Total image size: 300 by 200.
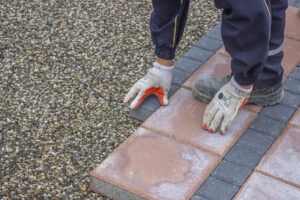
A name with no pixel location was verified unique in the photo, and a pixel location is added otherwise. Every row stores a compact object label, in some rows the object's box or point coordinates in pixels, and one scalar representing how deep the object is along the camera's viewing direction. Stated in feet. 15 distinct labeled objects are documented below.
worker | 8.24
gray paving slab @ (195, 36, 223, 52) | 11.97
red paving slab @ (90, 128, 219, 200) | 8.31
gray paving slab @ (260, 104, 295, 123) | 9.83
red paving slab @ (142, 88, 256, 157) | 9.19
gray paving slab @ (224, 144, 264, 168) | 8.80
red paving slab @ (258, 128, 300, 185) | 8.63
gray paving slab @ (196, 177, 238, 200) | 8.18
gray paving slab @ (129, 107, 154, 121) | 10.02
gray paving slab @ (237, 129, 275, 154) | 9.13
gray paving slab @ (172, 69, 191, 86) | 10.73
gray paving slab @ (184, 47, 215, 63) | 11.56
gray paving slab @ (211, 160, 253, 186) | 8.47
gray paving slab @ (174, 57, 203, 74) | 11.16
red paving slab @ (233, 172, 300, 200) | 8.19
